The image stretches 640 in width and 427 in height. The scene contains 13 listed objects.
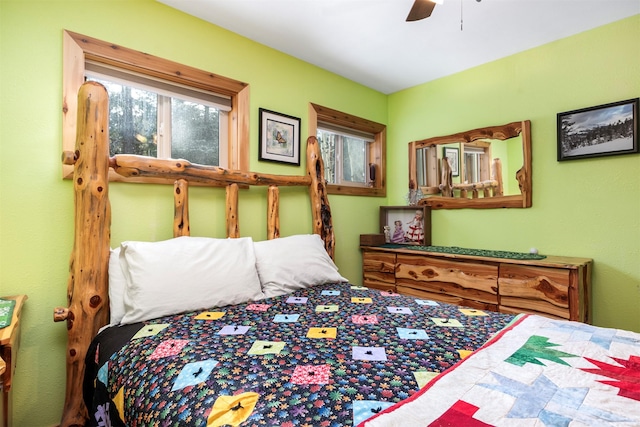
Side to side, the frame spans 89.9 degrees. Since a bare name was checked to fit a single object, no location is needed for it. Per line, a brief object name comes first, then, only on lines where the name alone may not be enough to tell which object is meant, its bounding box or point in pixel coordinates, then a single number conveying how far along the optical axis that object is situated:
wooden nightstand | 1.04
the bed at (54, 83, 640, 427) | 0.78
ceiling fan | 1.45
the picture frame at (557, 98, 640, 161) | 2.08
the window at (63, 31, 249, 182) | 1.69
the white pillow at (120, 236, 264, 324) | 1.49
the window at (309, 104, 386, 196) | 2.97
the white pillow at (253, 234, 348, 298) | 1.91
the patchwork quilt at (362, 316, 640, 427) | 0.69
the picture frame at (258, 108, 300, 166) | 2.42
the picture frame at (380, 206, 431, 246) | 3.03
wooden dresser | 1.94
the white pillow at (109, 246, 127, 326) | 1.51
